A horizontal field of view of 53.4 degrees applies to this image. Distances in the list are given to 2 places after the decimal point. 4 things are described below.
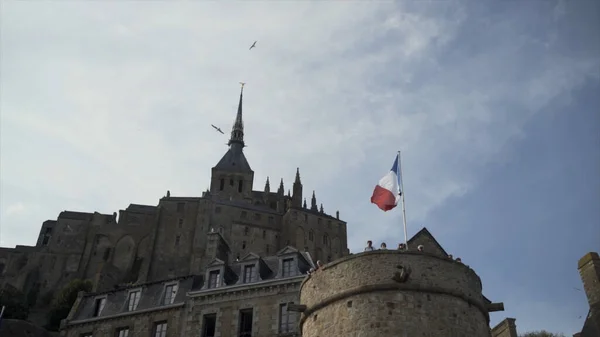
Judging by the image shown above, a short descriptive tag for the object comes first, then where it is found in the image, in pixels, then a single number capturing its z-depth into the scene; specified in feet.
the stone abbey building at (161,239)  234.38
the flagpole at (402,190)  55.01
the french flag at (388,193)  56.08
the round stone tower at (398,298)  44.21
